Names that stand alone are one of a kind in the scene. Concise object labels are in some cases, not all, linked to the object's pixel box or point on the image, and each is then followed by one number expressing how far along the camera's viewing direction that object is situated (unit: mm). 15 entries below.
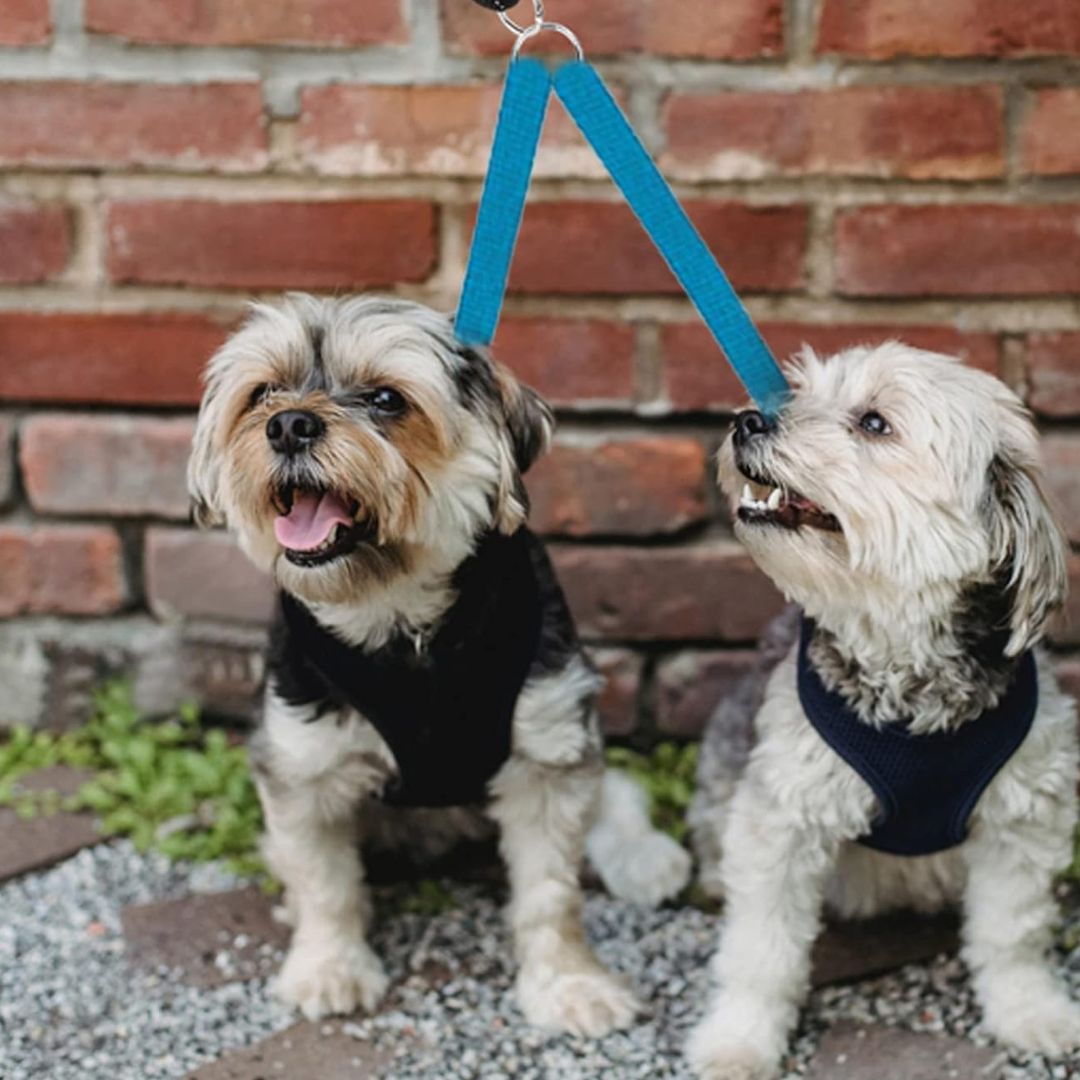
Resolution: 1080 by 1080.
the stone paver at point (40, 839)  3010
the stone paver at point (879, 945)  2666
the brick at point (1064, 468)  3021
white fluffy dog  2125
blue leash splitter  2191
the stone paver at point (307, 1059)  2414
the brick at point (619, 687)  3295
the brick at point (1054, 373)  2975
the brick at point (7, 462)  3287
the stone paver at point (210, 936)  2723
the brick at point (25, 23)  3039
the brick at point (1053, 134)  2861
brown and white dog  2279
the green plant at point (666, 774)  3191
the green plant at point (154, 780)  3094
